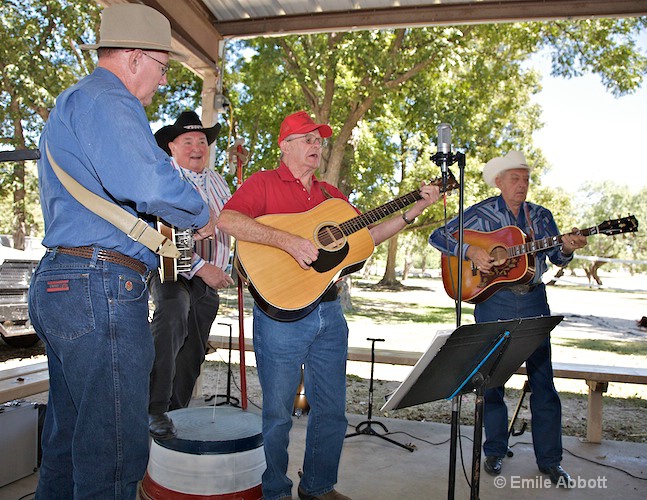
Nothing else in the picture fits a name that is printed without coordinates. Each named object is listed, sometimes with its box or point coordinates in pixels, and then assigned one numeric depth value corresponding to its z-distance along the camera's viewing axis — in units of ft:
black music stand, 7.02
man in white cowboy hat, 12.69
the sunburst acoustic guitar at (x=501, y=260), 12.57
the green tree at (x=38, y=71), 47.11
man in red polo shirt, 10.11
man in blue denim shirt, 6.12
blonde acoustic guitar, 10.02
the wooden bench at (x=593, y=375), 14.89
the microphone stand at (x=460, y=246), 7.83
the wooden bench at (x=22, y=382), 11.39
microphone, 8.70
